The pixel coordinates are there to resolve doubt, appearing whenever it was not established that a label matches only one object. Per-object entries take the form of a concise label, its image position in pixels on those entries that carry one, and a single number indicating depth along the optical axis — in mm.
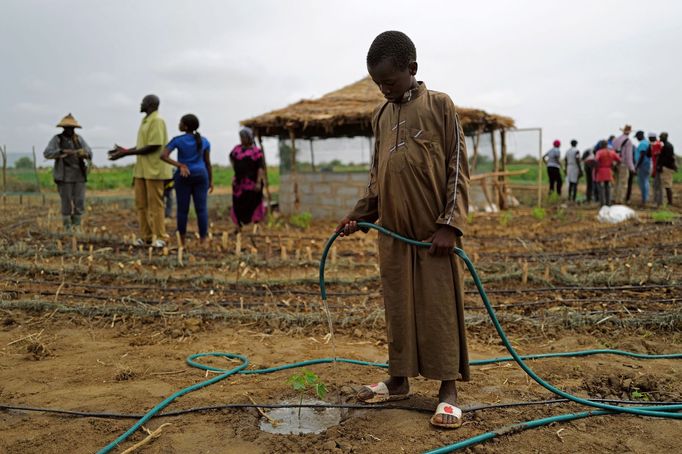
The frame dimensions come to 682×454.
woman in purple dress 8250
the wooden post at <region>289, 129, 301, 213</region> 12158
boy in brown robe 2525
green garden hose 2417
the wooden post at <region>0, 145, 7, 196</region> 13617
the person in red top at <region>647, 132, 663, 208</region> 12094
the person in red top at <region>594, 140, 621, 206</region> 12172
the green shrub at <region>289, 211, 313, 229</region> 10180
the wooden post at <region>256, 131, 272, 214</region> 12755
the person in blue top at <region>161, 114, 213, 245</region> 6715
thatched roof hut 11289
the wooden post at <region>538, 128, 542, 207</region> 13766
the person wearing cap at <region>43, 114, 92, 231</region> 7375
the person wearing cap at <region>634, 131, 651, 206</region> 12375
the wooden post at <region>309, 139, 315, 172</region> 12711
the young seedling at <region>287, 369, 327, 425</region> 2748
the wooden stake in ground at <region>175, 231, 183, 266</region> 5846
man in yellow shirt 6629
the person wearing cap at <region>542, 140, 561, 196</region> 14137
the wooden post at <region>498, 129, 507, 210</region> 13741
